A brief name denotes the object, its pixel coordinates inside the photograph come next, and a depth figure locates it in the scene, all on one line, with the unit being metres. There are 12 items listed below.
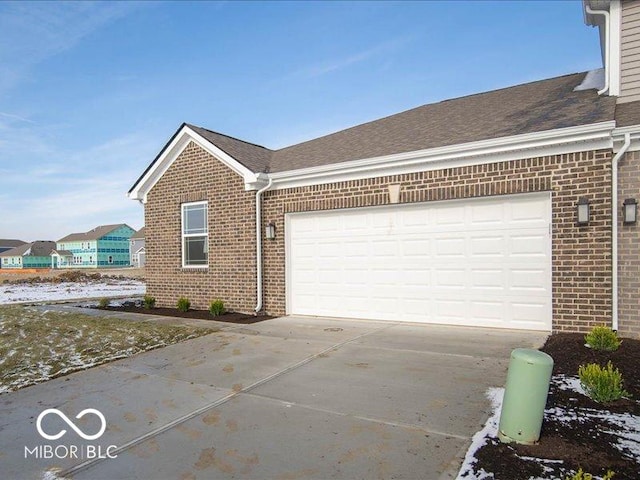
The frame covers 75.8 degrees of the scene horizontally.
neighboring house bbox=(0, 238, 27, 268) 110.31
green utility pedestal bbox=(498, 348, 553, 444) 3.21
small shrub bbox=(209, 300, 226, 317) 10.00
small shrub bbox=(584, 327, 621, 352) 5.54
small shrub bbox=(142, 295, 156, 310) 11.51
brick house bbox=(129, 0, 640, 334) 6.72
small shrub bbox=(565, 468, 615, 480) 2.36
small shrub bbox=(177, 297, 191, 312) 10.77
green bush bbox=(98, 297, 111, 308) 12.16
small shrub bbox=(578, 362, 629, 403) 3.91
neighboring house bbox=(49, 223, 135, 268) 83.62
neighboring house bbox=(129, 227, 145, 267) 73.75
